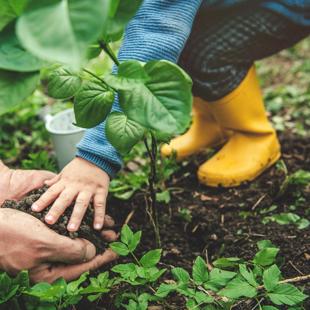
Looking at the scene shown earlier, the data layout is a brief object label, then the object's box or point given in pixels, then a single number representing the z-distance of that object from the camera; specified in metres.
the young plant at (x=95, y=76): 0.58
